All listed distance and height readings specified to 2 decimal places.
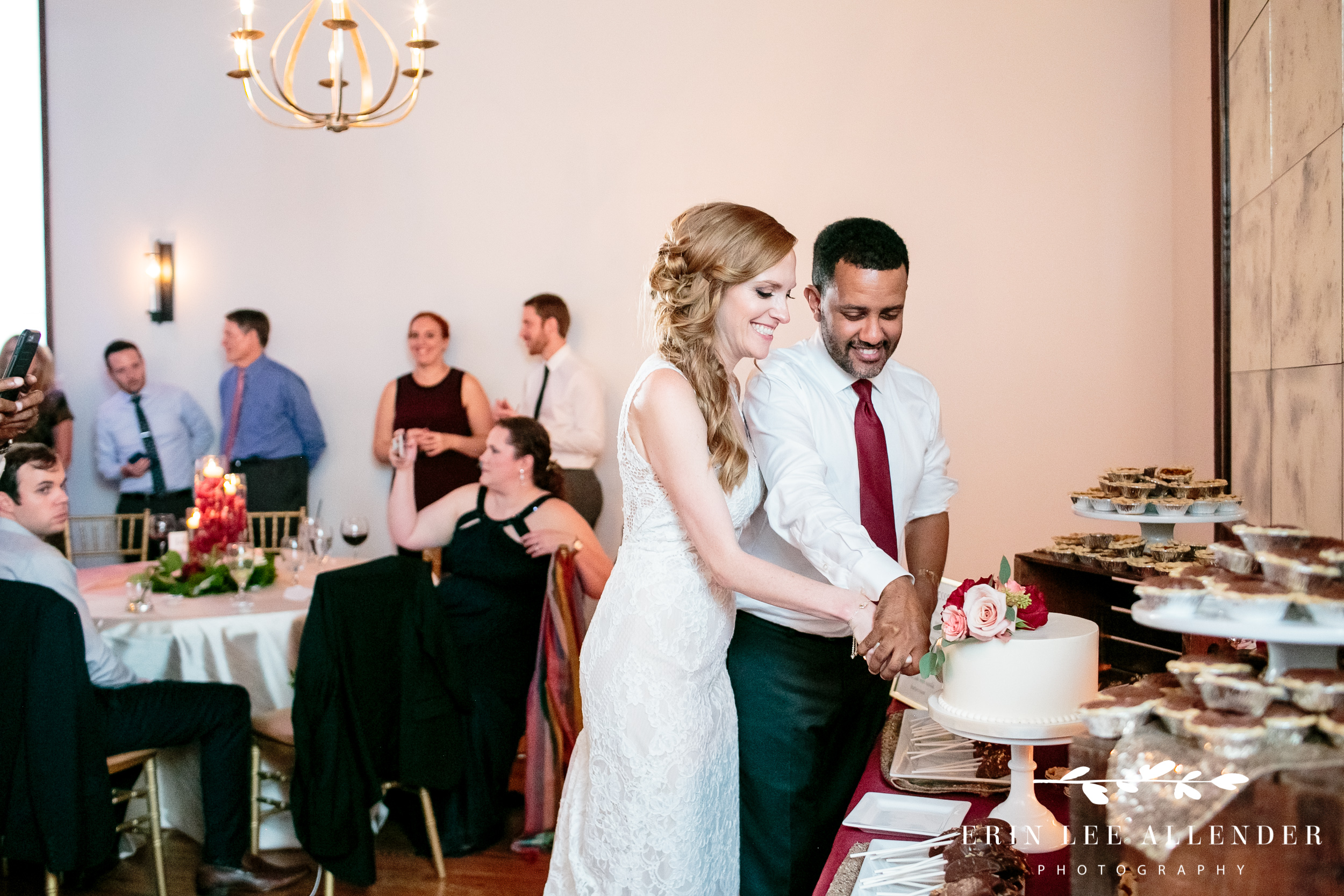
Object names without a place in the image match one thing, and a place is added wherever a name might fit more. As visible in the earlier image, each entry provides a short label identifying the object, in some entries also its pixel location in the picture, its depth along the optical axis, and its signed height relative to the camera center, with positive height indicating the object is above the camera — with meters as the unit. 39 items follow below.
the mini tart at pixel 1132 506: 2.01 -0.13
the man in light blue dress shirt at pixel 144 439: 5.64 +0.04
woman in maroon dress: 5.63 +0.17
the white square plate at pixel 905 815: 1.47 -0.53
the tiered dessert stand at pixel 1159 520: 1.97 -0.15
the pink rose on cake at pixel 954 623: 1.40 -0.24
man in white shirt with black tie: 5.45 +0.22
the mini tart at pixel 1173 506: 1.97 -0.13
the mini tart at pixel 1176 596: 0.98 -0.15
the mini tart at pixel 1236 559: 1.01 -0.12
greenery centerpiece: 3.47 -0.43
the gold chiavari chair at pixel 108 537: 4.94 -0.49
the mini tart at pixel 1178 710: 0.92 -0.24
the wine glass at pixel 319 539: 3.82 -0.34
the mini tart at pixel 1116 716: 0.96 -0.25
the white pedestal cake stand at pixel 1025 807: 1.40 -0.50
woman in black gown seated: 3.37 -0.48
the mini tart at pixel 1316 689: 0.86 -0.20
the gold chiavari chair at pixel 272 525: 4.69 -0.41
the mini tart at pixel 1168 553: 1.97 -0.21
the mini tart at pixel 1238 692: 0.89 -0.22
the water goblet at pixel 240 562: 3.58 -0.40
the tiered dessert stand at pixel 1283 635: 0.88 -0.17
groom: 1.89 -0.16
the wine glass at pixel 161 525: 3.75 -0.28
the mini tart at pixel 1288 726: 0.85 -0.23
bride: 1.78 -0.26
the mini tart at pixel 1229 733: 0.85 -0.24
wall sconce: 6.14 +0.96
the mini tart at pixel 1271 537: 0.97 -0.09
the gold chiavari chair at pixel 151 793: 2.87 -0.97
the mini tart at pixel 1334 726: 0.83 -0.23
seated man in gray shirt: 2.76 -0.72
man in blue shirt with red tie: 5.76 +0.14
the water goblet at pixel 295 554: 3.85 -0.40
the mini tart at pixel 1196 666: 0.94 -0.20
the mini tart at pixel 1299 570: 0.91 -0.11
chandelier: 3.28 +1.24
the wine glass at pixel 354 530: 3.68 -0.30
